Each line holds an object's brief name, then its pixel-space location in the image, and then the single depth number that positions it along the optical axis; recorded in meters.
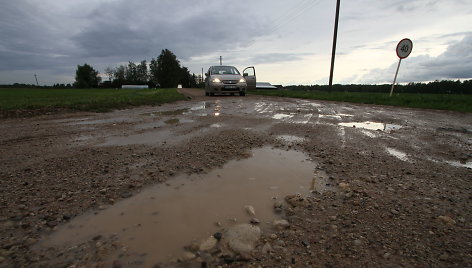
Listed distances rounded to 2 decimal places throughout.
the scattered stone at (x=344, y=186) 2.01
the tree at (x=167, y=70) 81.06
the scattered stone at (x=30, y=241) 1.31
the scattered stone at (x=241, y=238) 1.29
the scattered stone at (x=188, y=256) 1.23
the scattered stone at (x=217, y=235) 1.38
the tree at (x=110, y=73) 116.37
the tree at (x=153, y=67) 96.44
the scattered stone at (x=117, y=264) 1.17
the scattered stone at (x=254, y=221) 1.55
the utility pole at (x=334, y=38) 17.84
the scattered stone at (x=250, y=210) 1.66
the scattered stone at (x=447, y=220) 1.51
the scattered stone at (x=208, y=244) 1.30
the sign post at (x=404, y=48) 10.70
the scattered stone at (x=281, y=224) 1.49
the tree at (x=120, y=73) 114.12
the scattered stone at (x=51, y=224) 1.47
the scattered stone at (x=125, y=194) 1.85
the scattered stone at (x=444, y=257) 1.20
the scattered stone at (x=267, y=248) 1.28
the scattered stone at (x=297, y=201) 1.76
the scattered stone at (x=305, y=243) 1.32
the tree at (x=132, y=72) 113.06
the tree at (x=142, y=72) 113.25
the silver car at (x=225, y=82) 12.81
